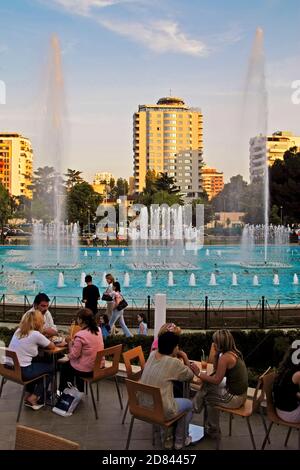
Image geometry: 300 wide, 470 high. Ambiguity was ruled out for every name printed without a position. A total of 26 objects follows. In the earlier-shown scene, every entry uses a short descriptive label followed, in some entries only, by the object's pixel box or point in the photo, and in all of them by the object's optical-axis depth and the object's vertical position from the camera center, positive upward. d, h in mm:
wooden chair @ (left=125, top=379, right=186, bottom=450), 5738 -1929
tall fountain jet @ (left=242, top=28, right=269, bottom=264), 34941 +9110
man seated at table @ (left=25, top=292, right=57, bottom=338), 8121 -1170
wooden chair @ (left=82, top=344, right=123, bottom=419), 7121 -1876
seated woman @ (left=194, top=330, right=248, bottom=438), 6152 -1769
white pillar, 9083 -1332
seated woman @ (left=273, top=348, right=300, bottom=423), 5773 -1741
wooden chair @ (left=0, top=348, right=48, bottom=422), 7066 -1871
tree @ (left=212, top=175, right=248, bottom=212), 112531 +7803
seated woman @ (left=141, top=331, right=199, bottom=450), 5895 -1596
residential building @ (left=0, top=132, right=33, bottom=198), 148000 +18086
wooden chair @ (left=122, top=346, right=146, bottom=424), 7047 -1772
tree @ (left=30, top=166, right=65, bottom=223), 74812 +5372
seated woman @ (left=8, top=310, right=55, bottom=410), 7145 -1497
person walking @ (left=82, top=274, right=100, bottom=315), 12141 -1484
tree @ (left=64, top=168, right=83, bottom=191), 95938 +9313
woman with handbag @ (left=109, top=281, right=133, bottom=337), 12367 -1786
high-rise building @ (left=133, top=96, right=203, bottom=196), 154500 +26029
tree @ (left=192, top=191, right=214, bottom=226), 97562 +3680
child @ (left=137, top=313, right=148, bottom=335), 12195 -2205
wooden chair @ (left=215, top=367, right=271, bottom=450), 6102 -2057
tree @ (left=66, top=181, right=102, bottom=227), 75562 +3626
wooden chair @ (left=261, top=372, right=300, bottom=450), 5839 -1937
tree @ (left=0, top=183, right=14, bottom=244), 69250 +2738
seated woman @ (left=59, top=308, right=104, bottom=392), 7188 -1544
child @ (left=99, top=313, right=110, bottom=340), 10902 -1936
